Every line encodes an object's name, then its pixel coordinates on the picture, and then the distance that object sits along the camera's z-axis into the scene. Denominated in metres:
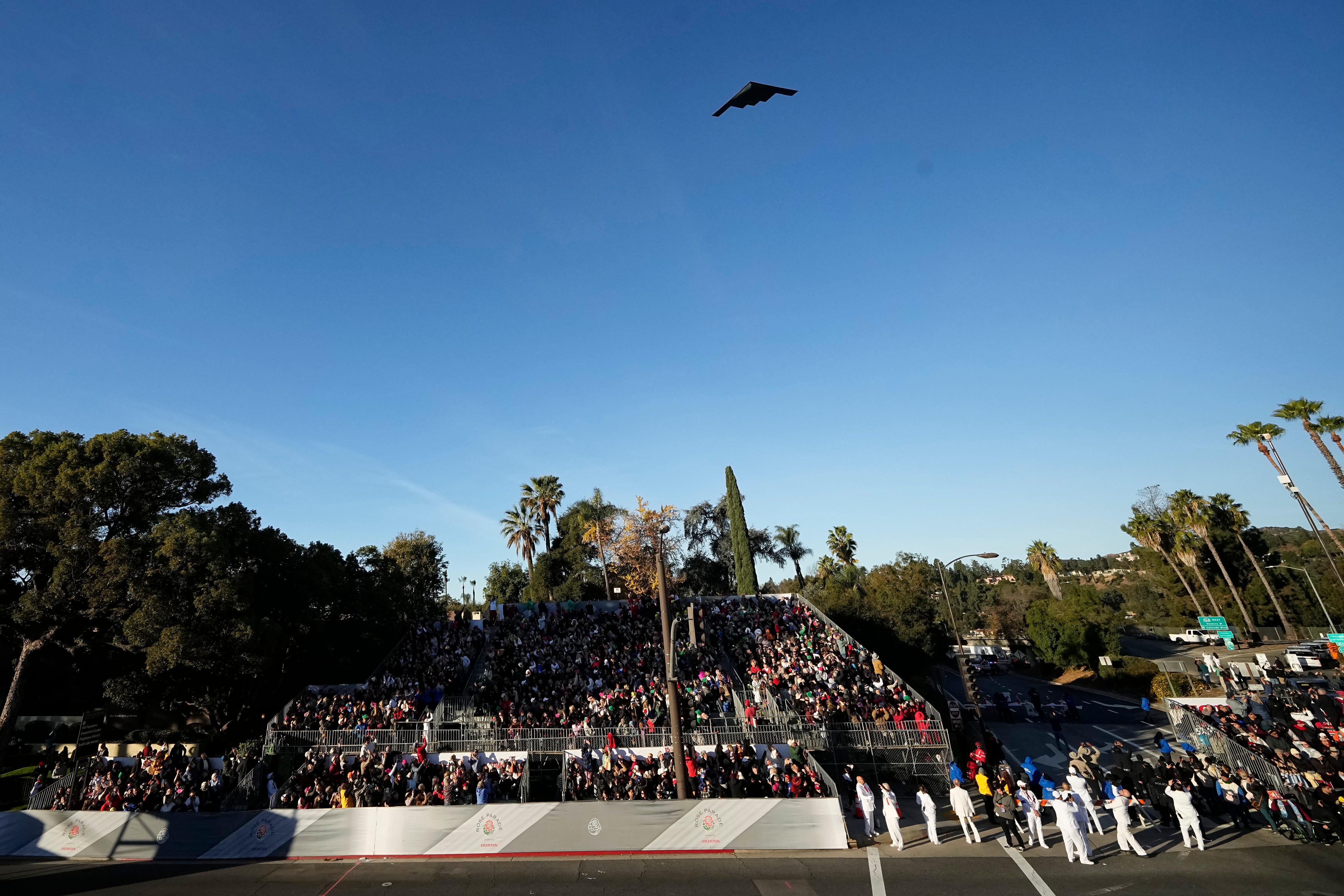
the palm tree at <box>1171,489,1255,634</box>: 52.91
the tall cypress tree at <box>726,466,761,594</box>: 52.62
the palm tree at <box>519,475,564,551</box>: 63.75
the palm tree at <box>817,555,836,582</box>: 63.50
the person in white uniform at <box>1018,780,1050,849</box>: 13.89
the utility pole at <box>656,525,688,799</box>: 15.94
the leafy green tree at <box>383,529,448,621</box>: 52.78
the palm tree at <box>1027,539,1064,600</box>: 77.81
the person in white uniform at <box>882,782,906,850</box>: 14.32
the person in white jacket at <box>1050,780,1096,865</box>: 12.84
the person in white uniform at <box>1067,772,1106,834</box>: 13.89
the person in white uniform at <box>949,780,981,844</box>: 14.44
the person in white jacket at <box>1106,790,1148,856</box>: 13.17
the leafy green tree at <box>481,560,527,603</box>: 70.56
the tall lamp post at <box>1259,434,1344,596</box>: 39.81
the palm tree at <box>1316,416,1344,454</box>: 41.91
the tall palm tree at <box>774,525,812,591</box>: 68.25
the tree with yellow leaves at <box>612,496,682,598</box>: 52.75
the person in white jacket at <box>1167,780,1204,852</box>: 13.04
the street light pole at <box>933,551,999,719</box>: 20.19
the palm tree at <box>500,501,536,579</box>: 63.69
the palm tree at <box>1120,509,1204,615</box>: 57.47
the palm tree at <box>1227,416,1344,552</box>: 46.38
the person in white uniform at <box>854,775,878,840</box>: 15.22
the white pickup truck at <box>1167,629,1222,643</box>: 51.19
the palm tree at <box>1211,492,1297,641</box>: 54.22
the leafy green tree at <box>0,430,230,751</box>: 24.09
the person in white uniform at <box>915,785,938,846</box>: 14.38
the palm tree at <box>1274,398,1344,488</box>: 42.34
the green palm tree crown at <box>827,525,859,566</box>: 65.56
